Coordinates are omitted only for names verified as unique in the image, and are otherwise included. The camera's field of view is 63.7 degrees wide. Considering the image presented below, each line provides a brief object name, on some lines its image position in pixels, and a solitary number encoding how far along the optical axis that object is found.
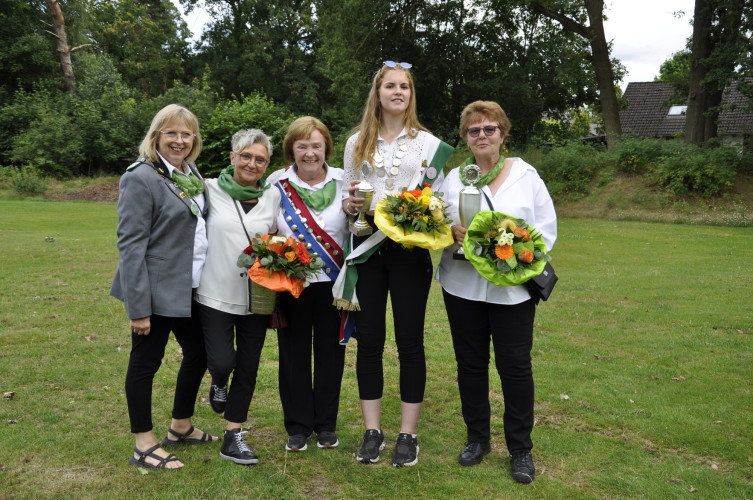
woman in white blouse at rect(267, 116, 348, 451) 3.90
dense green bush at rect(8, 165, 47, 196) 24.00
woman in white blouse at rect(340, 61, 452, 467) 3.74
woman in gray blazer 3.46
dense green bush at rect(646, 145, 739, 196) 18.97
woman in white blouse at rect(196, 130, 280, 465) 3.71
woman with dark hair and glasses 3.64
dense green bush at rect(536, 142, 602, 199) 21.34
